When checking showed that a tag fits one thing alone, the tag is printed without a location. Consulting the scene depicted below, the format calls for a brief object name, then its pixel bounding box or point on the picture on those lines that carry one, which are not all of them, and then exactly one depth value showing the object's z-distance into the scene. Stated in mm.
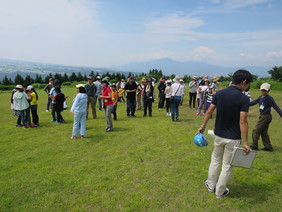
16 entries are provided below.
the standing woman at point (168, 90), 10819
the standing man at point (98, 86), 11878
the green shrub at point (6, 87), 42875
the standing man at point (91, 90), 10531
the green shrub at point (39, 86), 46900
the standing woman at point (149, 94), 10922
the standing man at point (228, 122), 3418
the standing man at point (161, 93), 13195
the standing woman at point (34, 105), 9203
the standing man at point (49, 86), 11895
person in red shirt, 8070
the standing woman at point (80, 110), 7098
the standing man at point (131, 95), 10492
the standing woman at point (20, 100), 8523
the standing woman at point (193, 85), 12711
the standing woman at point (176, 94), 9359
